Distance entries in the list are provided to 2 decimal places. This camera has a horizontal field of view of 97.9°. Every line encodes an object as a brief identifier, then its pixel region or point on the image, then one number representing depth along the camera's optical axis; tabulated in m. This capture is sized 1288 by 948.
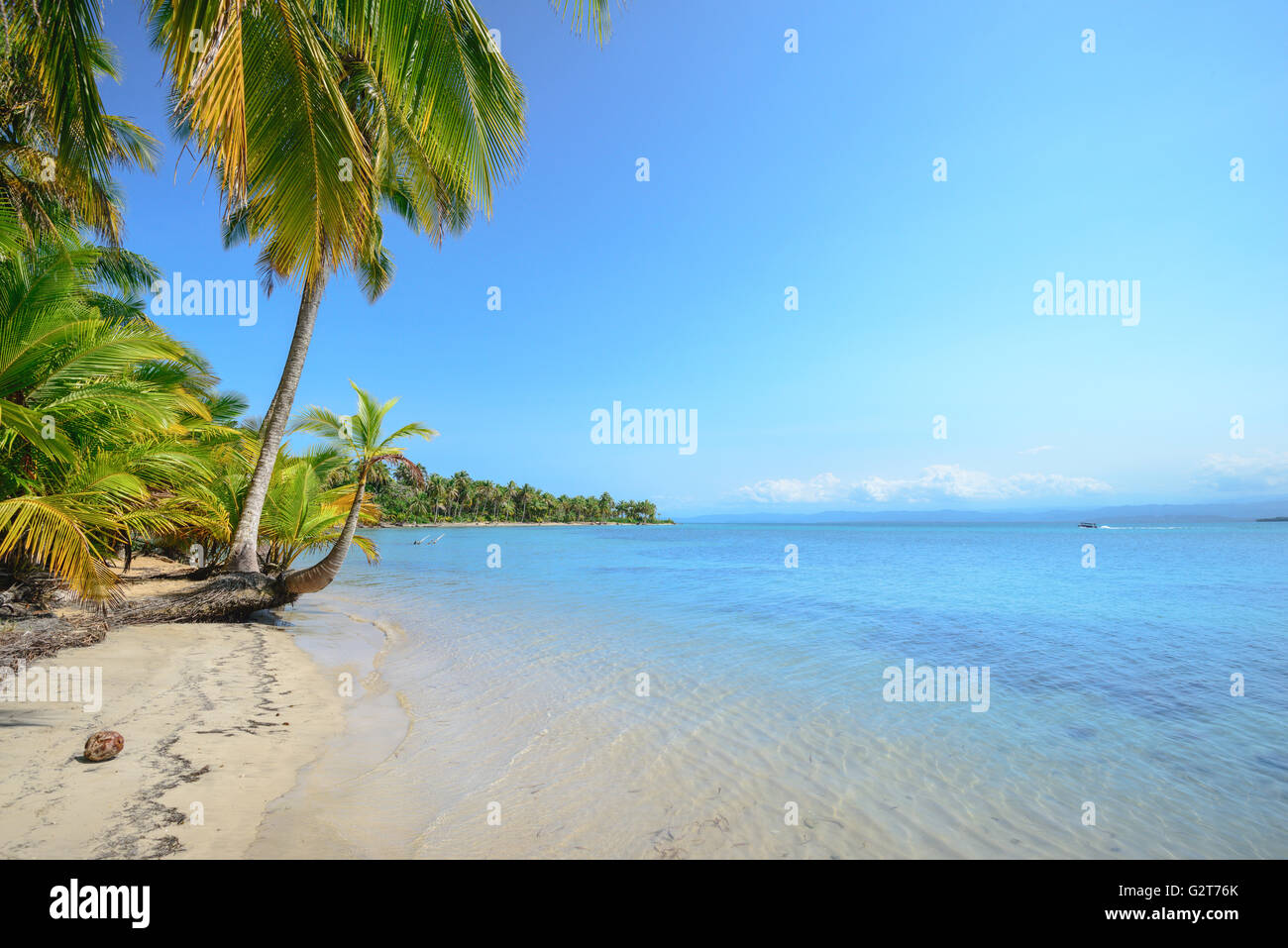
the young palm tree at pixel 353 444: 11.62
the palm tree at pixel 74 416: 5.54
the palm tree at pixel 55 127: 4.52
